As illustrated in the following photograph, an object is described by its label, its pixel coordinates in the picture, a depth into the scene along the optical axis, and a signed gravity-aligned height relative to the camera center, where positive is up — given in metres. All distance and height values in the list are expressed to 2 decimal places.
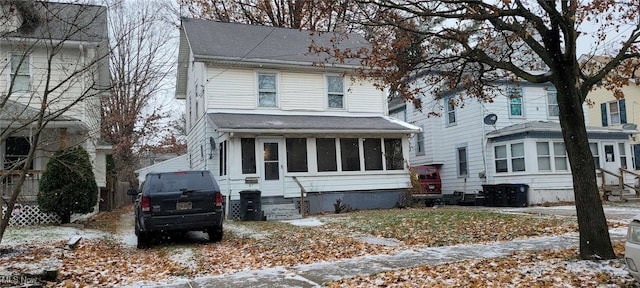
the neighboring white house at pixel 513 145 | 20.28 +1.12
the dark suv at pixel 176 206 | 10.06 -0.49
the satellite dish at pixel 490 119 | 20.67 +2.22
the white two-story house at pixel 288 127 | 17.38 +1.85
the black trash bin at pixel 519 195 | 19.44 -0.95
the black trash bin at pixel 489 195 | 20.05 -0.95
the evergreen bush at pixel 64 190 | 13.91 -0.12
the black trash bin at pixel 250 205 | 15.82 -0.80
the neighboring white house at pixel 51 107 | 14.69 +2.58
